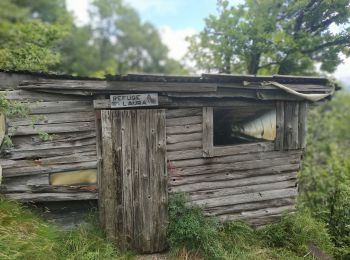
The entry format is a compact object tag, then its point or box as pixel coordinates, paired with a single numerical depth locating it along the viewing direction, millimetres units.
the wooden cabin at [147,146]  5012
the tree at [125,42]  28875
